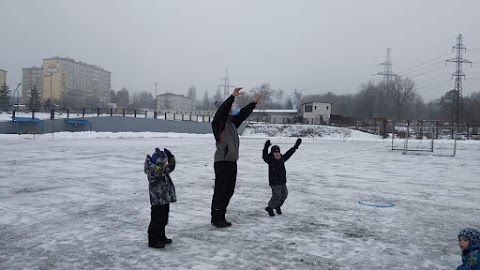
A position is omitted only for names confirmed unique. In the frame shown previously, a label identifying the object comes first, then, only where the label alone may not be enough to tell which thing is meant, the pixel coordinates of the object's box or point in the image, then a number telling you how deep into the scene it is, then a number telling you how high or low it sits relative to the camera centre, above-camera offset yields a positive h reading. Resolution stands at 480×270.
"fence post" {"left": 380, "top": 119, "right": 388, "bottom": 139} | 49.23 -0.63
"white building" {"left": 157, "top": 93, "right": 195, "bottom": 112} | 156.46 +8.79
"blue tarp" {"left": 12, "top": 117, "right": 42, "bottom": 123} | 34.00 +0.00
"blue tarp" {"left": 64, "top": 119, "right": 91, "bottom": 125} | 37.97 -0.09
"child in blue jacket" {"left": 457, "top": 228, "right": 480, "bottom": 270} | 3.55 -1.12
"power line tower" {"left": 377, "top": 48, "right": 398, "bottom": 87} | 78.44 +10.77
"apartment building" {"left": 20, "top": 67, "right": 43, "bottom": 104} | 124.94 +13.56
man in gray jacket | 5.98 -0.52
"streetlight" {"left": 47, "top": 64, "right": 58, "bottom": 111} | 108.29 +14.12
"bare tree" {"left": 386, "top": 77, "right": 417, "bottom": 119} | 88.62 +7.55
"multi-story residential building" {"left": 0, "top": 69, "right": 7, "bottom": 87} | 99.04 +10.90
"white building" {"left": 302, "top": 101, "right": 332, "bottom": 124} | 78.11 +2.90
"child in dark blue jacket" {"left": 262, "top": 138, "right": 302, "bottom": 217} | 6.86 -0.90
